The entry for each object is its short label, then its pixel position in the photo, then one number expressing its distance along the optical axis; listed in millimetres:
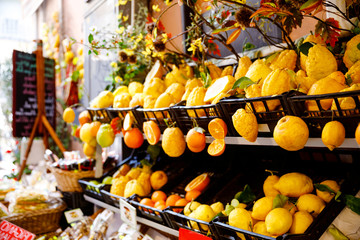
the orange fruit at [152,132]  1479
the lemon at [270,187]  1284
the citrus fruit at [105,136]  1843
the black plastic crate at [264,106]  977
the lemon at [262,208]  1158
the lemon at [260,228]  1110
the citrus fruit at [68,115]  2182
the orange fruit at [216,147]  1170
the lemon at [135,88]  1858
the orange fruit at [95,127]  1953
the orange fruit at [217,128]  1173
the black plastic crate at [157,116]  1454
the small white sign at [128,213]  1625
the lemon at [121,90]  2014
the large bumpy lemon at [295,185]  1219
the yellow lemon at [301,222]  1047
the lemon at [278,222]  1039
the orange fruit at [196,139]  1260
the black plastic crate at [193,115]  1245
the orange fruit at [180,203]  1508
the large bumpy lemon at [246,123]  1047
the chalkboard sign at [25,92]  3521
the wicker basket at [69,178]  2287
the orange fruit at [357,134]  811
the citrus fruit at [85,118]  2105
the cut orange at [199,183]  1628
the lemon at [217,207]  1358
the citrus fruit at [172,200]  1590
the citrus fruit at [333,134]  860
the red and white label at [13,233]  2008
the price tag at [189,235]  1222
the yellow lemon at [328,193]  1162
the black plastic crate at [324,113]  849
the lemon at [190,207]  1414
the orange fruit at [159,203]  1588
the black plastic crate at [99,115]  1933
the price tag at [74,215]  2266
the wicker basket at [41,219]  2251
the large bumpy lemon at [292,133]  916
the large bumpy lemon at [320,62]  1041
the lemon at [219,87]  1256
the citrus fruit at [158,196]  1681
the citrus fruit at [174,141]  1391
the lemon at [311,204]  1118
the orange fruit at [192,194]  1572
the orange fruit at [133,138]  1661
